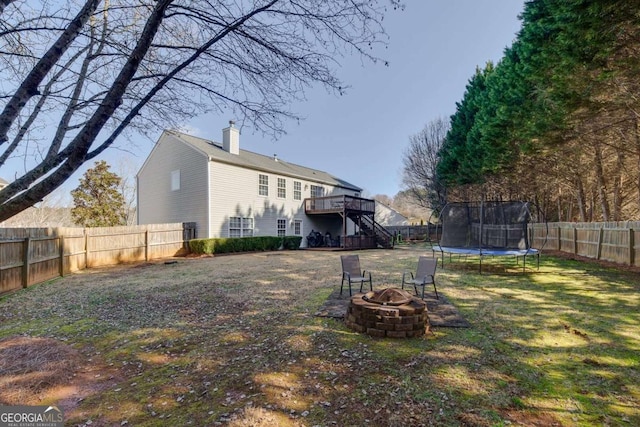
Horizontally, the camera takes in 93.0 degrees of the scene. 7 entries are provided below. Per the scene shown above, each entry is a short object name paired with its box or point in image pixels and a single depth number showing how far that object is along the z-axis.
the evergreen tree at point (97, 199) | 20.23
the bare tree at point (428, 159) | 29.08
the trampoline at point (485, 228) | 10.34
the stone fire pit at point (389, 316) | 4.12
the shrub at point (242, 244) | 15.24
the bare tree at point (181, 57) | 2.79
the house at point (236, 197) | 16.50
